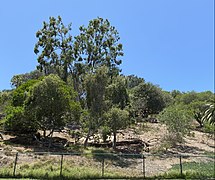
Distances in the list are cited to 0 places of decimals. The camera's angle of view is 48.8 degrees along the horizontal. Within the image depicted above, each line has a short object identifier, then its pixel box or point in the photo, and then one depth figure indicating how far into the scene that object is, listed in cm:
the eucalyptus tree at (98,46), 3794
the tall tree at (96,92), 2288
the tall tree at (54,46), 3784
